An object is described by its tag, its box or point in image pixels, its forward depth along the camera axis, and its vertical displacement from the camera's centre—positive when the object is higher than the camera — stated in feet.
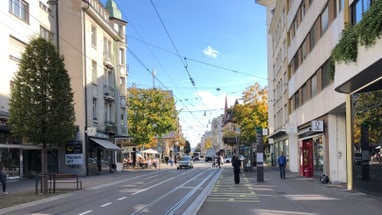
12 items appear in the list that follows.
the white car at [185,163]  190.60 -10.03
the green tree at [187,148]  500.25 -10.95
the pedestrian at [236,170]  83.84 -5.73
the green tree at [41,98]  73.56 +6.38
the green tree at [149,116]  199.21 +9.15
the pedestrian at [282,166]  101.04 -6.18
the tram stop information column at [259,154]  91.09 -3.29
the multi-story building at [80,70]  104.12 +19.30
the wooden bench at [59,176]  76.33 -5.99
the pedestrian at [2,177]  71.82 -5.63
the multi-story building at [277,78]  148.66 +20.54
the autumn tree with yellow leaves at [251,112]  212.64 +11.18
